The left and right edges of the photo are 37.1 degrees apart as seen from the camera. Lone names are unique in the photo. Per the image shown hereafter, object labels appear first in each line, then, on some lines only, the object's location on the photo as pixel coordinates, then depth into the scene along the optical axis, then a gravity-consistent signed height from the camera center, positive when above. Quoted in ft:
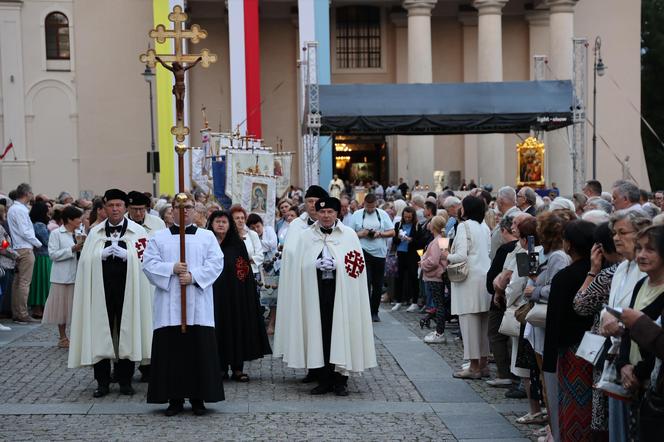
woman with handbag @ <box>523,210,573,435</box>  24.66 -2.06
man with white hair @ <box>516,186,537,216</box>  37.01 -0.73
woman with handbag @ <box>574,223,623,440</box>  20.29 -2.31
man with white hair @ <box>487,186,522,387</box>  32.27 -4.96
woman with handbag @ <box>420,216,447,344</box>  42.93 -4.17
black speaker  100.83 +2.67
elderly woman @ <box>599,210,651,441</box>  18.86 -1.87
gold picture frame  92.84 +1.93
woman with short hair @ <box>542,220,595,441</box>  21.43 -3.44
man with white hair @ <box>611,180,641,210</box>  34.71 -0.55
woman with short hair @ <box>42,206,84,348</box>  41.91 -3.84
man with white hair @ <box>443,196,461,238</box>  44.39 -1.27
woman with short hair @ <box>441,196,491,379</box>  34.27 -3.75
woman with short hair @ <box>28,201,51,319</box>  54.13 -4.63
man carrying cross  28.81 -4.21
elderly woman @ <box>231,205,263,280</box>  40.68 -2.22
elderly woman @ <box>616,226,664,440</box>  17.43 -2.19
